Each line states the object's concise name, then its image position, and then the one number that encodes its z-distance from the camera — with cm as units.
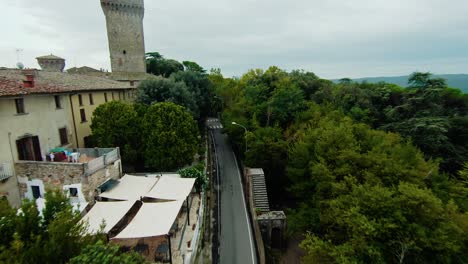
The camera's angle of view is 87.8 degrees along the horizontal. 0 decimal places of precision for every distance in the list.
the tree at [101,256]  694
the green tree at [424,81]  2947
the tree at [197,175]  2124
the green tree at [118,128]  2202
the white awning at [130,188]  1658
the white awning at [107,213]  1314
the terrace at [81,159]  1551
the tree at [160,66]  6969
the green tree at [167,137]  2223
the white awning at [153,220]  1230
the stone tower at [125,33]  3791
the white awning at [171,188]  1686
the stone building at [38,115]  1555
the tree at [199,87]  3719
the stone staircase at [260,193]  2188
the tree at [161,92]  2942
